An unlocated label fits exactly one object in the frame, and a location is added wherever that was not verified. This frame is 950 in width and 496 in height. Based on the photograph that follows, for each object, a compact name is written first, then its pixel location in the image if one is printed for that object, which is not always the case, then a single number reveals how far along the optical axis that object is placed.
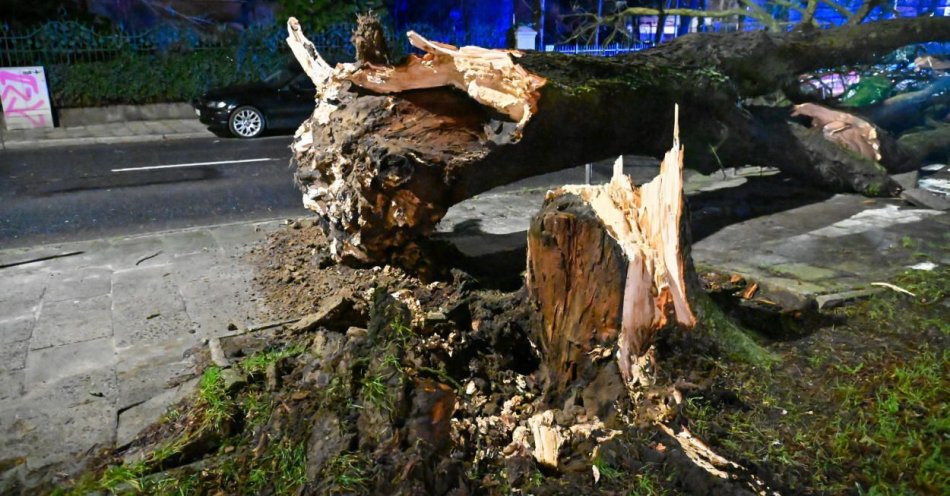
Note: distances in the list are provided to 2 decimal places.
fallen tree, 5.01
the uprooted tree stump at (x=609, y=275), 3.51
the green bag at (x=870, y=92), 10.21
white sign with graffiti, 14.76
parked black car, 14.22
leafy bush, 15.67
